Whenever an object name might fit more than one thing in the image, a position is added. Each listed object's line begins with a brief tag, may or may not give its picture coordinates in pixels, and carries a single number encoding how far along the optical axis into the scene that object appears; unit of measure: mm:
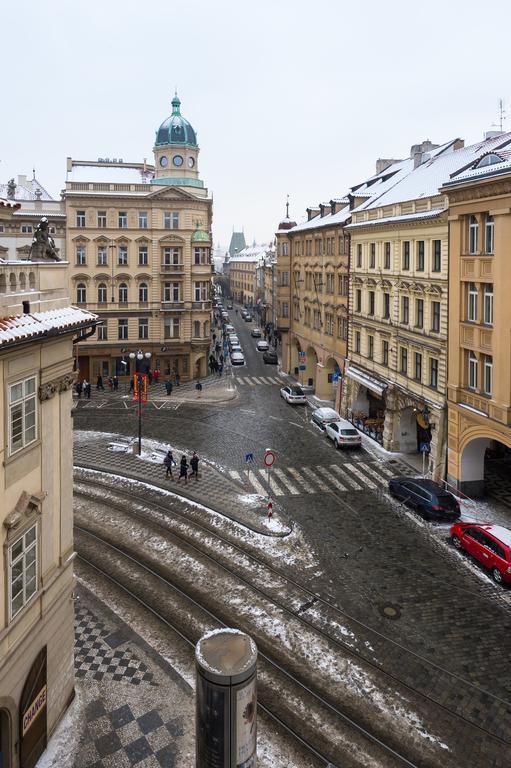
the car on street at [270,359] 73794
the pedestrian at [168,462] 32188
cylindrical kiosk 8367
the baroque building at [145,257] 57562
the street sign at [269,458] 26656
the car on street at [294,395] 51312
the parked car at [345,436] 38219
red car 21188
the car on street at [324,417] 42562
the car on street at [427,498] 26547
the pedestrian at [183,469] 31375
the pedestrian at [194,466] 32188
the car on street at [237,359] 72438
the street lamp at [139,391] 35344
